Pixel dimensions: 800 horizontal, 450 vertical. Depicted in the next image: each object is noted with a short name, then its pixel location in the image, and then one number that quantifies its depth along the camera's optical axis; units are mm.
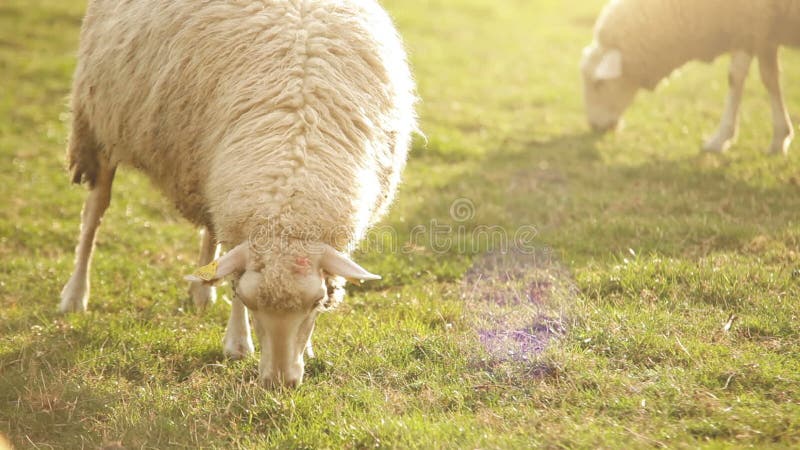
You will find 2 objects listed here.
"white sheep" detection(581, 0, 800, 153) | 16453
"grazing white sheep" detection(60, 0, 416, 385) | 7699
